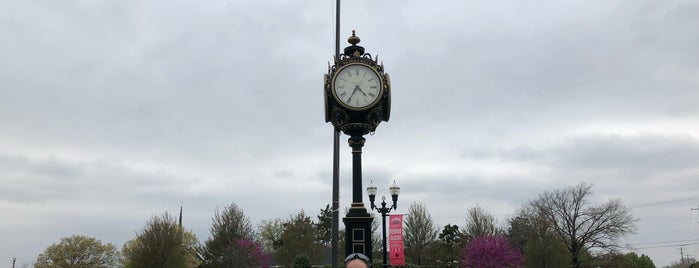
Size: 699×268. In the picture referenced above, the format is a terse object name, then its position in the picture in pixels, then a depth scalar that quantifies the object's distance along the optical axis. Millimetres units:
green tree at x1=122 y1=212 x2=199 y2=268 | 27938
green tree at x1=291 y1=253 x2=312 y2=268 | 22458
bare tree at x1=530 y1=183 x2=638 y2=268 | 44625
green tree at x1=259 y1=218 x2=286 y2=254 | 49241
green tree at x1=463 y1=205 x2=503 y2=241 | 42812
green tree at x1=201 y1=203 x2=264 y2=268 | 32062
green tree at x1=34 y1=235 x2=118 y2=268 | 47969
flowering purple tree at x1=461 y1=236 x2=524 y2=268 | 35500
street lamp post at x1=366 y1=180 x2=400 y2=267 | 16484
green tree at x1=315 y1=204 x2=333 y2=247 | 68075
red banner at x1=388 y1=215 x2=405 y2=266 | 17719
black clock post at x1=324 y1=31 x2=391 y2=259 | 7809
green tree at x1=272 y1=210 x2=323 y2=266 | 36406
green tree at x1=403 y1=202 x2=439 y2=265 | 40062
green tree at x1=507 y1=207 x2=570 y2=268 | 33188
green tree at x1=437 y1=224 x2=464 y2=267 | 41719
